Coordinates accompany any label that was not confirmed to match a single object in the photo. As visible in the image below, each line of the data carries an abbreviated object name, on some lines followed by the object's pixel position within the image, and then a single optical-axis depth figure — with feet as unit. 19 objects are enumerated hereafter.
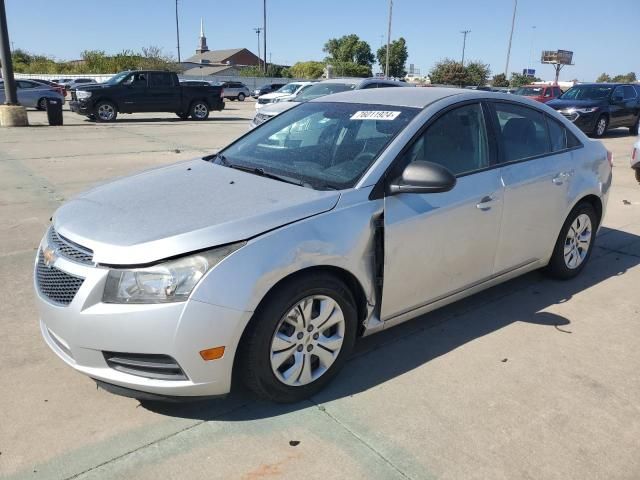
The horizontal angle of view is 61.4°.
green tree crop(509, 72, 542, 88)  255.29
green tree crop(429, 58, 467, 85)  198.26
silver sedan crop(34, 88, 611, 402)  8.02
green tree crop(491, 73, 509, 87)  204.23
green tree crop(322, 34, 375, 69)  314.55
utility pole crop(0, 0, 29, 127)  50.31
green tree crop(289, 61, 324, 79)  268.82
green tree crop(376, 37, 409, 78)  292.81
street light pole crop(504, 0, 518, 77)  184.65
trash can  56.37
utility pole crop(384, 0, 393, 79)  154.81
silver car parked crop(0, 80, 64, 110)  70.69
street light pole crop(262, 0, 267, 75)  207.41
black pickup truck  60.18
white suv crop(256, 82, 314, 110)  57.95
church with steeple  267.68
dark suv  54.75
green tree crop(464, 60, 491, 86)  206.90
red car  76.74
